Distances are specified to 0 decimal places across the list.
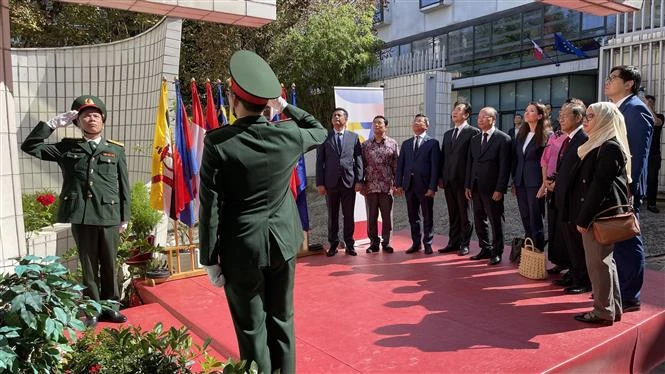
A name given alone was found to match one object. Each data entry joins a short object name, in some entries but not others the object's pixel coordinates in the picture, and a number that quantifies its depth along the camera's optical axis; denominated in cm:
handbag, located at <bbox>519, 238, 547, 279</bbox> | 457
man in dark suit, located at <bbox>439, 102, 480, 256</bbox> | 548
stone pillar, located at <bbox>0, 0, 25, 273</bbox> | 297
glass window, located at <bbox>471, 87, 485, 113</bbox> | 1858
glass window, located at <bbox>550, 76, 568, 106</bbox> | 1598
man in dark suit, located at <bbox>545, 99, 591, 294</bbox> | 410
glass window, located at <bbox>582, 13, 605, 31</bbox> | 1471
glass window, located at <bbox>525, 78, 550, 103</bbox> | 1652
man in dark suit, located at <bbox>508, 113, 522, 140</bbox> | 1059
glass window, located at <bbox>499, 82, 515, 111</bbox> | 1749
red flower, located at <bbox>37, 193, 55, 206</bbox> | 498
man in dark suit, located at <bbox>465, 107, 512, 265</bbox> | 512
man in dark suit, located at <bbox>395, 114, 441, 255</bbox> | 566
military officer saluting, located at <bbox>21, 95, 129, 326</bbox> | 363
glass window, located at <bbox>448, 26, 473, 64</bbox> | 1861
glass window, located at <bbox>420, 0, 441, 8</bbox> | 1906
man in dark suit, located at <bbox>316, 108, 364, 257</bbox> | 559
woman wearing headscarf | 338
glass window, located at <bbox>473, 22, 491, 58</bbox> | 1792
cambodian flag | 469
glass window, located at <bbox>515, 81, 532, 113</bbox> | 1703
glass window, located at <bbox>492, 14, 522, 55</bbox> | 1694
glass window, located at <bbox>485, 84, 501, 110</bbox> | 1798
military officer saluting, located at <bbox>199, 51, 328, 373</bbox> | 223
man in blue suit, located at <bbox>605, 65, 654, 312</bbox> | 375
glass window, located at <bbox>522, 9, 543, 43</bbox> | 1631
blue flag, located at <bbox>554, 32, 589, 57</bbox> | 1471
